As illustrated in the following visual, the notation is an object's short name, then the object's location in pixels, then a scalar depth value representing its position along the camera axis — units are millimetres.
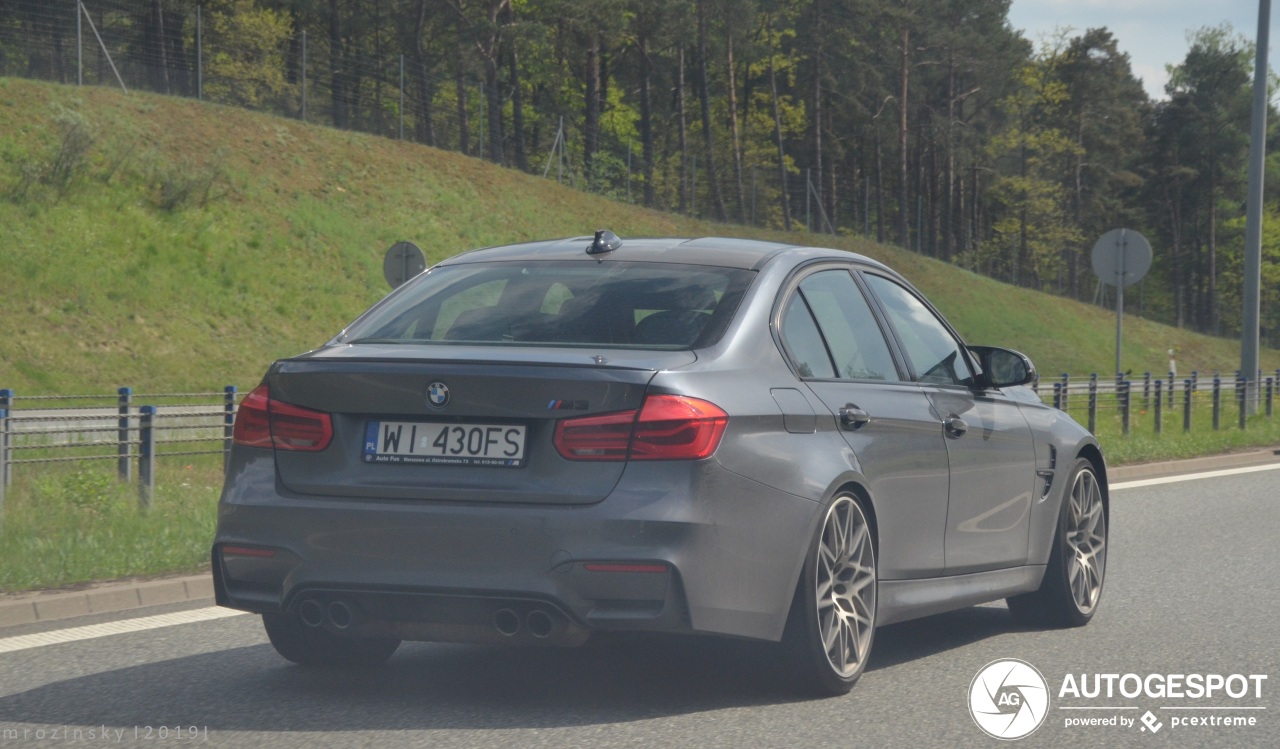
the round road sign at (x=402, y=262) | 23109
